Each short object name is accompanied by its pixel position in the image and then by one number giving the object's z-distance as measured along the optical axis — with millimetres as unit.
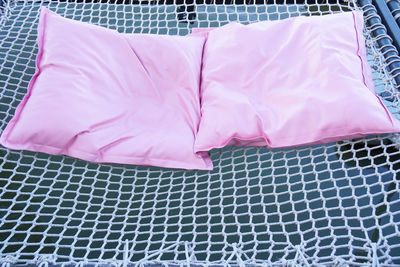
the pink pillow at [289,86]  1040
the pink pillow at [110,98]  1068
